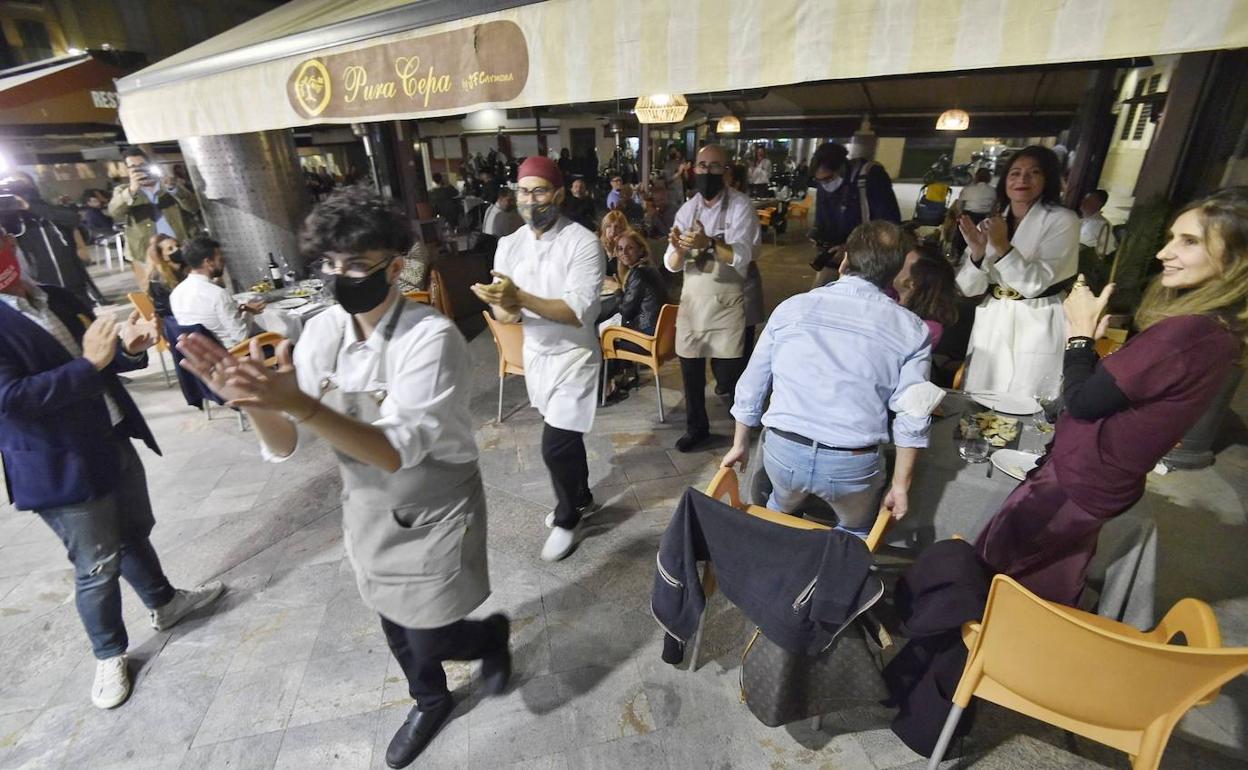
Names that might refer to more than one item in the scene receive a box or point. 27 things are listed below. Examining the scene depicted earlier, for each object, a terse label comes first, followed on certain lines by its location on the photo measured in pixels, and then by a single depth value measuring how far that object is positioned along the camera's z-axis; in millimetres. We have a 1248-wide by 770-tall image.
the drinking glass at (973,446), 2258
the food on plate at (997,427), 2332
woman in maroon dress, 1558
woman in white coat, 2793
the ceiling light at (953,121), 9320
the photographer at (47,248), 6570
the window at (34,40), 14773
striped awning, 1391
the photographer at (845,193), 4758
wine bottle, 5684
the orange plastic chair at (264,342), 3715
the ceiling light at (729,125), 12258
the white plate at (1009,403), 2541
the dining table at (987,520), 2002
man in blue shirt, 2021
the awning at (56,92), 8977
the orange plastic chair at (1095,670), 1395
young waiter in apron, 1520
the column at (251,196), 5938
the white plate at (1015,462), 2125
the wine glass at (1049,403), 2422
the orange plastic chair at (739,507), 2182
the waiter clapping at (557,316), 2738
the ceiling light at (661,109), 7825
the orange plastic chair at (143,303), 4792
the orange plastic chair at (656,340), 4449
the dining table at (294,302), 4590
